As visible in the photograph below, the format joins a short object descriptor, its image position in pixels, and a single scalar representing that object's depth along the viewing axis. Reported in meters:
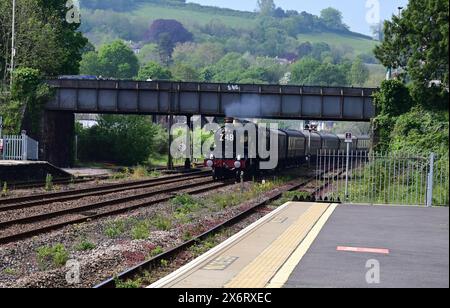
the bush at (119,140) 57.41
